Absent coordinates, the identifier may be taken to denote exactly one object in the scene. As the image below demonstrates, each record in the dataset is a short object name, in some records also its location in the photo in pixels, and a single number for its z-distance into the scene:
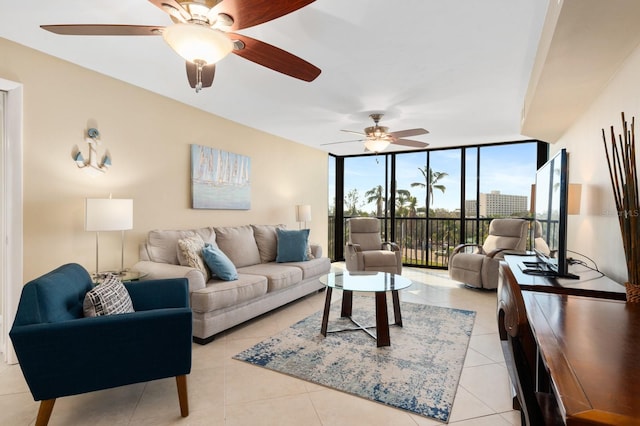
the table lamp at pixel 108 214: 2.68
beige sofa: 2.94
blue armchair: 1.66
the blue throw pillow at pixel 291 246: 4.47
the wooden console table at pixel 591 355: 0.64
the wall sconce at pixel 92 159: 2.95
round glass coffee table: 2.90
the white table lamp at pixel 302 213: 5.68
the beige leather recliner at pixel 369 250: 5.20
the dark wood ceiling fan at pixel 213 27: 1.55
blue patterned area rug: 2.17
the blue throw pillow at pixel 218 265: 3.32
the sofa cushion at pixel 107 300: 1.92
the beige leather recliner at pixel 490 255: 4.77
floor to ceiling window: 5.99
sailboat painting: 4.08
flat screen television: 2.07
